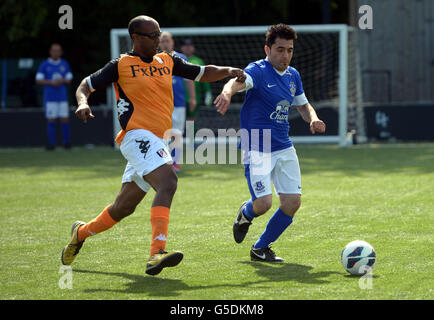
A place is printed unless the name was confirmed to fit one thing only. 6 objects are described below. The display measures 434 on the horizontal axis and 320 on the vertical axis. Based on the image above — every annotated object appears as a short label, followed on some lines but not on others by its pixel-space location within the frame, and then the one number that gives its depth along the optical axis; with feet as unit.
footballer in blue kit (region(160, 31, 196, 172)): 73.72
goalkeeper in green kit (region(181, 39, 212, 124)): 80.23
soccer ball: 33.22
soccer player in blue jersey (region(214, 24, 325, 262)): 38.01
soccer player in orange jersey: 34.58
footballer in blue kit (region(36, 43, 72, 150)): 103.19
